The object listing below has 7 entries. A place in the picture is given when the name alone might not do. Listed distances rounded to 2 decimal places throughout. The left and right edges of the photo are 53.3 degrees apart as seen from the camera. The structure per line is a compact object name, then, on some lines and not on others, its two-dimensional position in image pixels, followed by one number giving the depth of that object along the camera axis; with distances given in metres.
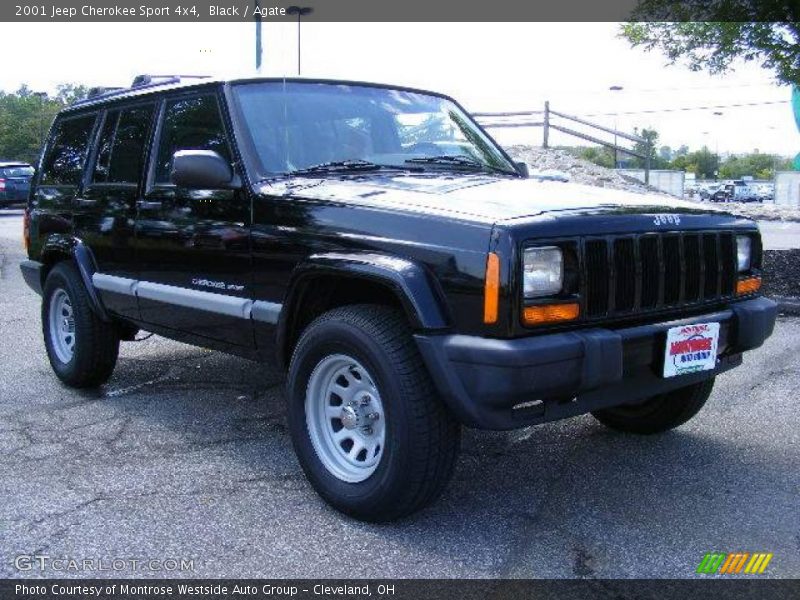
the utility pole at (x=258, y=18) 12.81
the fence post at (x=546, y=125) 19.33
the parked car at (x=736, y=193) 50.06
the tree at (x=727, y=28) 8.41
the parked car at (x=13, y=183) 23.34
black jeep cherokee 2.89
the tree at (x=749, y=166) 102.56
